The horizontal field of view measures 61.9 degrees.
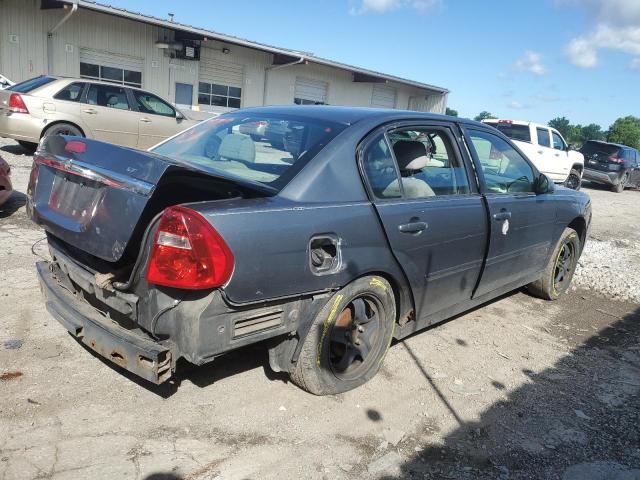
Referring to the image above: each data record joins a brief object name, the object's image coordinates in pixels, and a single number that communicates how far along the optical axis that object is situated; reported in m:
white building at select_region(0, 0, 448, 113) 15.27
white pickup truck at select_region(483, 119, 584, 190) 14.94
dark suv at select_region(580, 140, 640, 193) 19.02
